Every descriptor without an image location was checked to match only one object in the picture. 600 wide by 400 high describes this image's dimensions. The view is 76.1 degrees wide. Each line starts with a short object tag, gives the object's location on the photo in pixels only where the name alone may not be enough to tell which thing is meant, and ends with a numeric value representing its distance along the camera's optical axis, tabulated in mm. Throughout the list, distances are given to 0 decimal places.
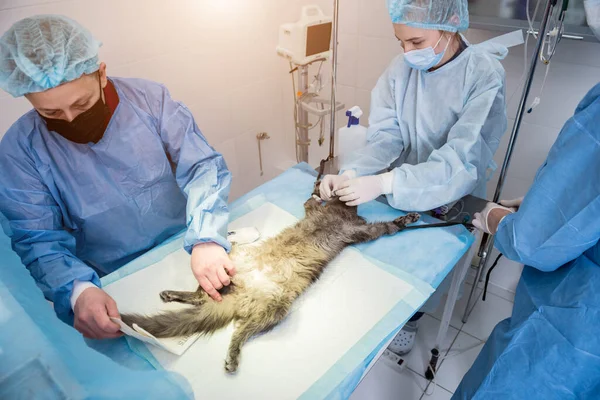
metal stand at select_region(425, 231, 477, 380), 1848
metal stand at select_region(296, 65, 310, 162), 2728
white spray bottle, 2088
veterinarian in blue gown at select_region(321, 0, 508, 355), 1595
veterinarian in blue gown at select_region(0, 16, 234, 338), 1271
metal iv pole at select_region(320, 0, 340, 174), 1968
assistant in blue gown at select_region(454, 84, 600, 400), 1013
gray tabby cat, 1250
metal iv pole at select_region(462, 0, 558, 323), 1494
